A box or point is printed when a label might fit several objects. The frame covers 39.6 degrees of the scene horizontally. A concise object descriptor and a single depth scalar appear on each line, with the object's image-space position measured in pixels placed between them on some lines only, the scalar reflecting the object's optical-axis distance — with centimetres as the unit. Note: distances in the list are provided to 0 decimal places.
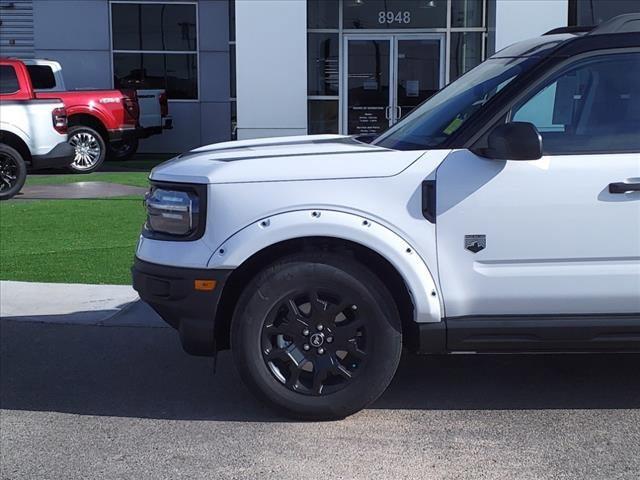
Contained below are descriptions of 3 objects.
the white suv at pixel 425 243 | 460
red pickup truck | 1808
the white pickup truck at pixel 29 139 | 1359
